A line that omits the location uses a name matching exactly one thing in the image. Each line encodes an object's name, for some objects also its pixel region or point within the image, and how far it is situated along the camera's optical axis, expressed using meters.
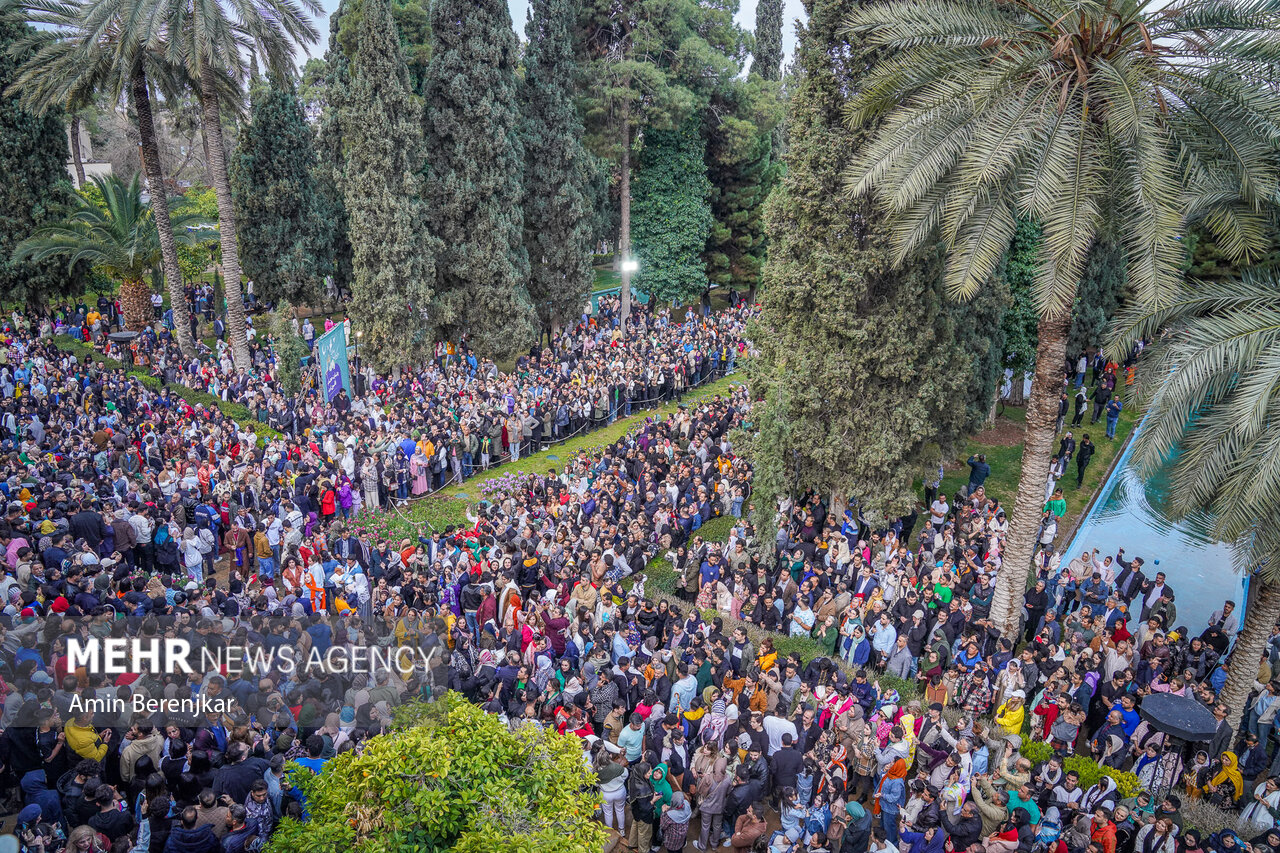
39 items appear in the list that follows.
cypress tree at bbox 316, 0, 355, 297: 32.09
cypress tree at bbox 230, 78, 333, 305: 31.48
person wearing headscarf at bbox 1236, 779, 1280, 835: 9.59
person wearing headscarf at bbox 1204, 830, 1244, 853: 8.66
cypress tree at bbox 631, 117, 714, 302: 36.38
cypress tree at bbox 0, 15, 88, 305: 28.70
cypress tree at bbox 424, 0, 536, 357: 27.02
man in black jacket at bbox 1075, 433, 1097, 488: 21.83
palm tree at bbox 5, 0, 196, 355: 24.98
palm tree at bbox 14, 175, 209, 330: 28.70
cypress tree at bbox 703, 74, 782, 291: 36.72
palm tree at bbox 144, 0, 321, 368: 24.19
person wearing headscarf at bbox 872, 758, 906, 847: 9.62
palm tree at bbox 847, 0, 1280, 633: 10.93
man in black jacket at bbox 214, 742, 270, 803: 8.34
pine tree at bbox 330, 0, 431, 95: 28.41
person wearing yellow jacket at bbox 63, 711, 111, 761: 8.90
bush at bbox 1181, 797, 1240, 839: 10.33
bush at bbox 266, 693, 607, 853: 5.86
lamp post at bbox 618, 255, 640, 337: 34.44
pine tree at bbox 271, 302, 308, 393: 24.28
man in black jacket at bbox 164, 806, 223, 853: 7.47
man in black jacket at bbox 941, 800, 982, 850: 8.80
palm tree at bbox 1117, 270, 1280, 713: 10.22
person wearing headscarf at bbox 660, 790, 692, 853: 9.48
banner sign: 22.83
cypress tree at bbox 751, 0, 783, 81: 52.66
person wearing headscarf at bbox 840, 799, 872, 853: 8.84
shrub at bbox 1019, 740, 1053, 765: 11.05
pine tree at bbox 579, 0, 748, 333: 32.88
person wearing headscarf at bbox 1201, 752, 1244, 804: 10.44
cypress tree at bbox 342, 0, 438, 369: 25.45
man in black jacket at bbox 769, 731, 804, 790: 9.90
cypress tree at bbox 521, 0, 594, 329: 30.47
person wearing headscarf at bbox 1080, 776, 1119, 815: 9.40
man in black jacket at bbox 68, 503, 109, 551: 13.99
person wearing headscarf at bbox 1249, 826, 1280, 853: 8.41
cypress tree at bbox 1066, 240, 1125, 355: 26.78
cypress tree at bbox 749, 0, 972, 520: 16.64
